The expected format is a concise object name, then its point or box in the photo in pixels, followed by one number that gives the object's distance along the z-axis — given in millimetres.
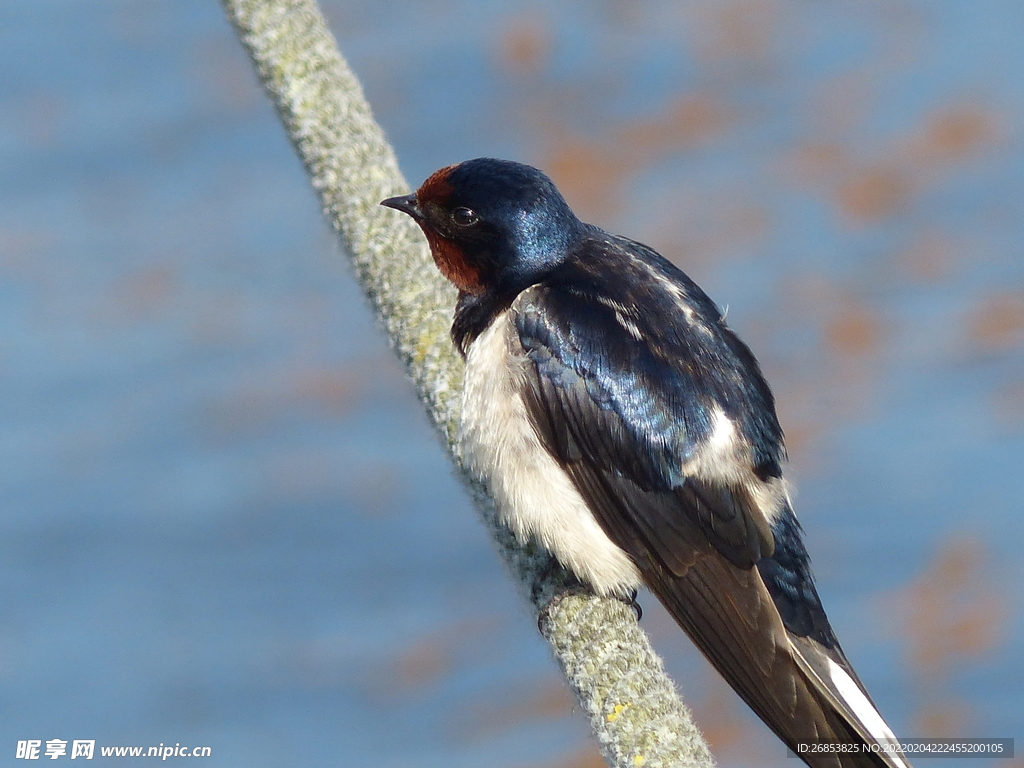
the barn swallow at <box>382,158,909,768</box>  4684
